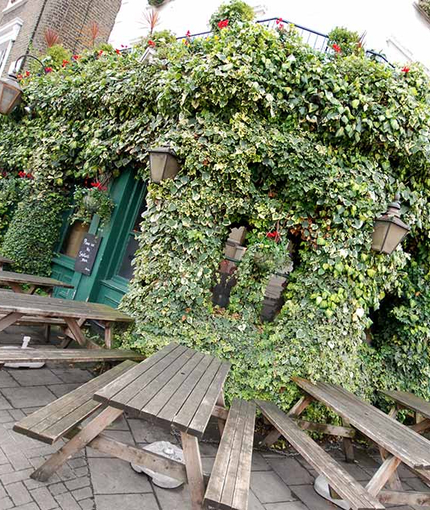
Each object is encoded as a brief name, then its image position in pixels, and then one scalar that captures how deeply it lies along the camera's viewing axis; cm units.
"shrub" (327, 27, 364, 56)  493
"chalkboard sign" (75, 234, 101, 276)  541
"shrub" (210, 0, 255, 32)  553
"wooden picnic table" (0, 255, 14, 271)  532
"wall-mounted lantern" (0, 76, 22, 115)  624
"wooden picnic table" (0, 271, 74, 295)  412
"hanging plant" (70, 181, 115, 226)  526
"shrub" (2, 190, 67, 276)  587
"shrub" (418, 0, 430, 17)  661
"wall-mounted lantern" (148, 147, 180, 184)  413
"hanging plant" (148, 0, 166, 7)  790
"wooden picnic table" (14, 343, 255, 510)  187
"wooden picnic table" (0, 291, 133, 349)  288
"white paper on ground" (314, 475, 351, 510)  280
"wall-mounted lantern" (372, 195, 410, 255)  392
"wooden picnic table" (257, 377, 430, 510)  223
